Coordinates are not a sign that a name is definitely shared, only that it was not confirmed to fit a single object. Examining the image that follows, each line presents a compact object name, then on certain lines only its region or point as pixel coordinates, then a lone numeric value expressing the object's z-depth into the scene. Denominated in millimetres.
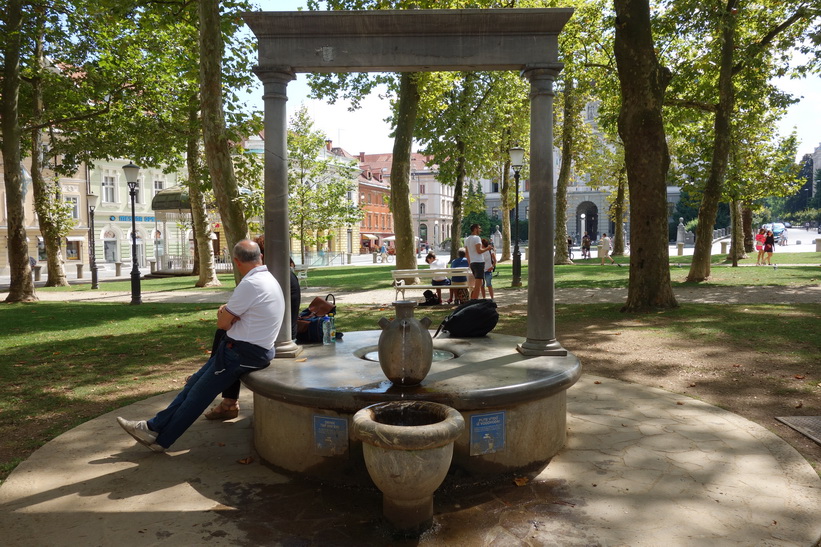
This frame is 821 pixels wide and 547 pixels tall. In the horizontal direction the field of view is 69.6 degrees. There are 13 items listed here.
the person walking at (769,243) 25217
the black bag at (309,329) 6551
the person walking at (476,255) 14266
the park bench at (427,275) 14141
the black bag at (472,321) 6781
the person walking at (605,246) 31084
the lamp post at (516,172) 18250
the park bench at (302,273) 21502
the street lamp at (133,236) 16688
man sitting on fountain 4883
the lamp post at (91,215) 23550
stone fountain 4500
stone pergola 5469
